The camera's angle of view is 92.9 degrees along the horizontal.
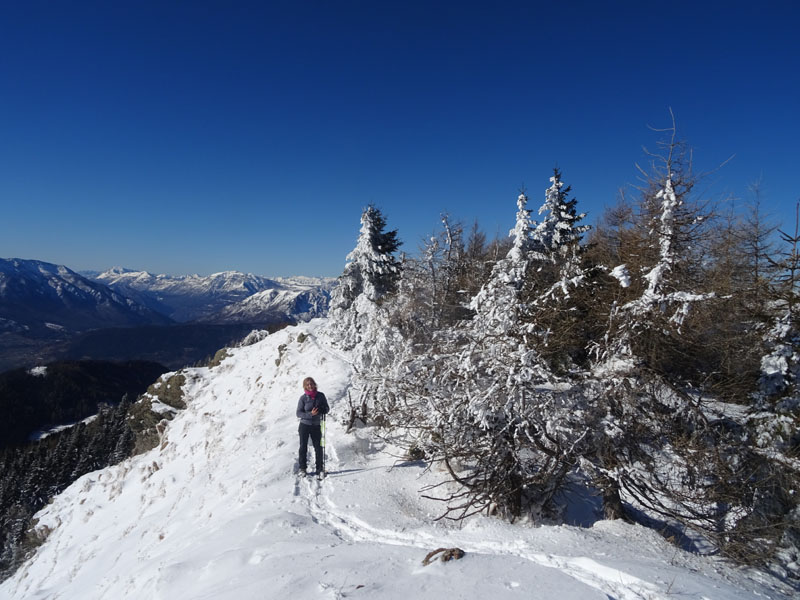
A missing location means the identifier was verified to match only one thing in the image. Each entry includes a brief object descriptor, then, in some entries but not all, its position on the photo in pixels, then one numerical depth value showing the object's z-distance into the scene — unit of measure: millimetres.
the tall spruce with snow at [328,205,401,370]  25406
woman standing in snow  8977
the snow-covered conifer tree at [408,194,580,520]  6543
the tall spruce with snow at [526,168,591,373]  7258
